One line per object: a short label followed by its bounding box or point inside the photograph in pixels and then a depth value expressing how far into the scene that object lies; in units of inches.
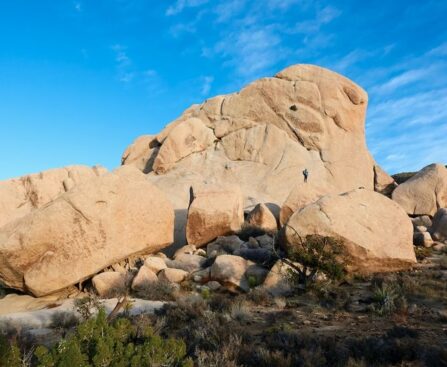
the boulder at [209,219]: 855.1
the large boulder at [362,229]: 629.6
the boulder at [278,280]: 577.9
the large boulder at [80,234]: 658.2
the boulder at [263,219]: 890.1
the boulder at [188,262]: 714.8
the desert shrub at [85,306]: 455.8
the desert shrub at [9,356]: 230.4
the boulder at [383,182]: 1547.7
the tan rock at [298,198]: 863.1
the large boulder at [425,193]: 1194.6
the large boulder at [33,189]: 1210.6
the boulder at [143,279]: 639.1
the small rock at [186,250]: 805.2
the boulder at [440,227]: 878.0
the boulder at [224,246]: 772.0
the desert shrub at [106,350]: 213.8
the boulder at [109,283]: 647.1
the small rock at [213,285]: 622.2
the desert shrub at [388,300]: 451.8
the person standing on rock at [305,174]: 1336.0
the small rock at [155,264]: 702.5
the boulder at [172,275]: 663.1
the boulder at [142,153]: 1583.4
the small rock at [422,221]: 1078.4
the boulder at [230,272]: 617.3
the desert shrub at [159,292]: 592.3
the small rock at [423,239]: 820.0
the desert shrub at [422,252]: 728.7
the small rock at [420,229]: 912.7
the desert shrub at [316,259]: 587.2
